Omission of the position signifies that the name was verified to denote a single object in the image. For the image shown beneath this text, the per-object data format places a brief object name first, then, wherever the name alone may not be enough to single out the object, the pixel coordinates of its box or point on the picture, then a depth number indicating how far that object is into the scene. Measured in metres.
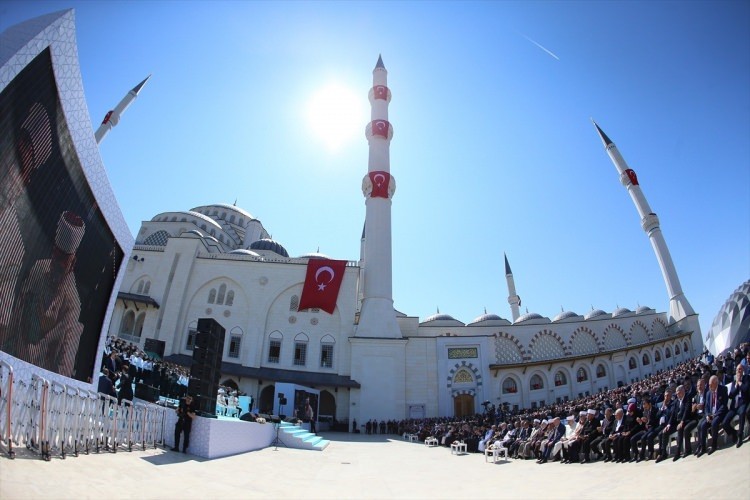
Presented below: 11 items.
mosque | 24.91
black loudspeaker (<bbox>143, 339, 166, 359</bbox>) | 18.28
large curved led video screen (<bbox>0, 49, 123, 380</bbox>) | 5.34
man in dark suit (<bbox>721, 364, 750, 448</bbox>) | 4.56
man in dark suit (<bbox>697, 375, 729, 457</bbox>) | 4.89
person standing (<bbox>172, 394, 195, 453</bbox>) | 7.36
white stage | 7.33
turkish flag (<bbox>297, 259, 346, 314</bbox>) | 26.92
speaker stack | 7.82
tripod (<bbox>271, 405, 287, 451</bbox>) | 12.27
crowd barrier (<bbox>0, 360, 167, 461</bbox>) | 3.95
